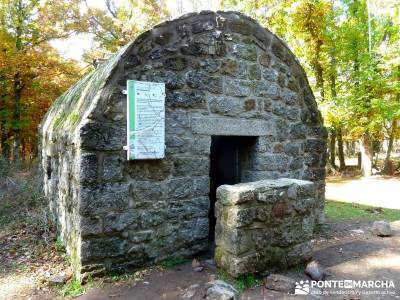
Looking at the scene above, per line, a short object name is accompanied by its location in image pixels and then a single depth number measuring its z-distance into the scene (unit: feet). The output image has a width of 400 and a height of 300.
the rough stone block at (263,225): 11.18
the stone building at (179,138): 12.01
